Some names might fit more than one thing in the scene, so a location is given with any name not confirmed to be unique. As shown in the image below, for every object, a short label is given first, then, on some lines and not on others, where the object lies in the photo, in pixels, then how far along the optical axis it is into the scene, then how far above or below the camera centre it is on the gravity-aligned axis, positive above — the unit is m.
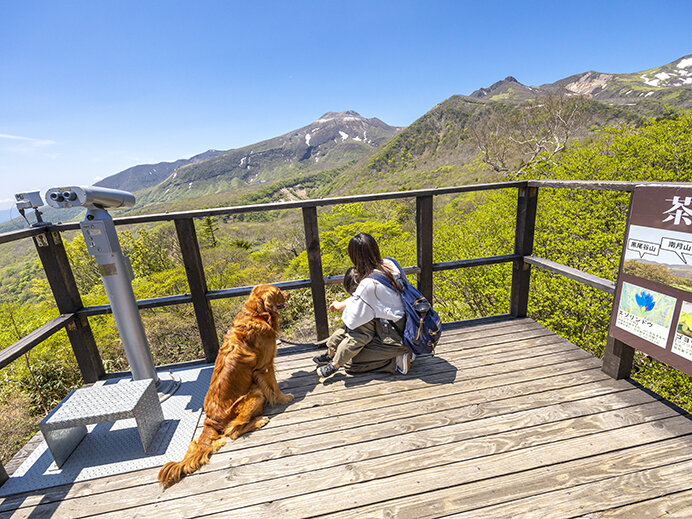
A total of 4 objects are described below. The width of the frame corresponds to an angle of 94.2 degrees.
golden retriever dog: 1.97 -1.26
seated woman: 2.31 -1.04
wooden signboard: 1.69 -0.74
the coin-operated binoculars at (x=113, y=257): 1.95 -0.43
